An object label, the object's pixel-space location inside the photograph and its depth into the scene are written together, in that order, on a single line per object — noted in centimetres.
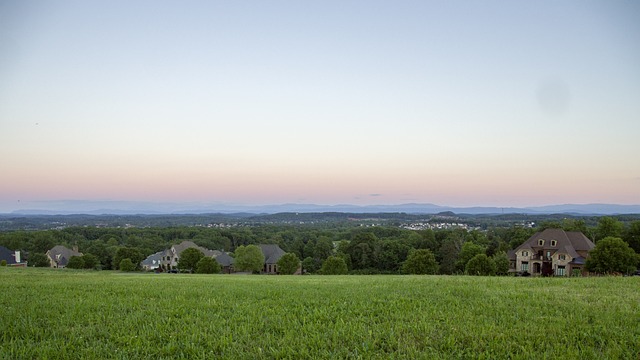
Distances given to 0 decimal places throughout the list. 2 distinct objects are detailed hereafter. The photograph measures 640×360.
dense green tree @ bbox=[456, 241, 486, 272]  4862
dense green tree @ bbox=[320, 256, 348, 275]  4790
